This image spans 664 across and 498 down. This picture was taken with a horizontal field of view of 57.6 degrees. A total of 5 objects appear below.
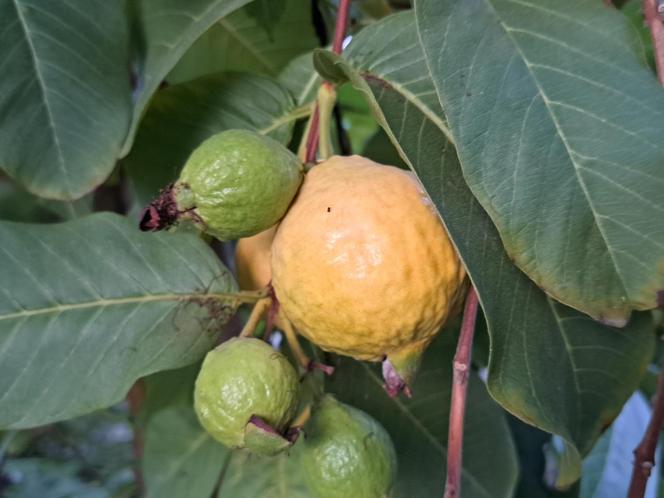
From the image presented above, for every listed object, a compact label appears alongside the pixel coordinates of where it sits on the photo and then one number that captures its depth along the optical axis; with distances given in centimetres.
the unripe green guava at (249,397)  15
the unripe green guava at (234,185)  17
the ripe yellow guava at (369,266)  16
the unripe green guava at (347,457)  16
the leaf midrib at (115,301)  18
